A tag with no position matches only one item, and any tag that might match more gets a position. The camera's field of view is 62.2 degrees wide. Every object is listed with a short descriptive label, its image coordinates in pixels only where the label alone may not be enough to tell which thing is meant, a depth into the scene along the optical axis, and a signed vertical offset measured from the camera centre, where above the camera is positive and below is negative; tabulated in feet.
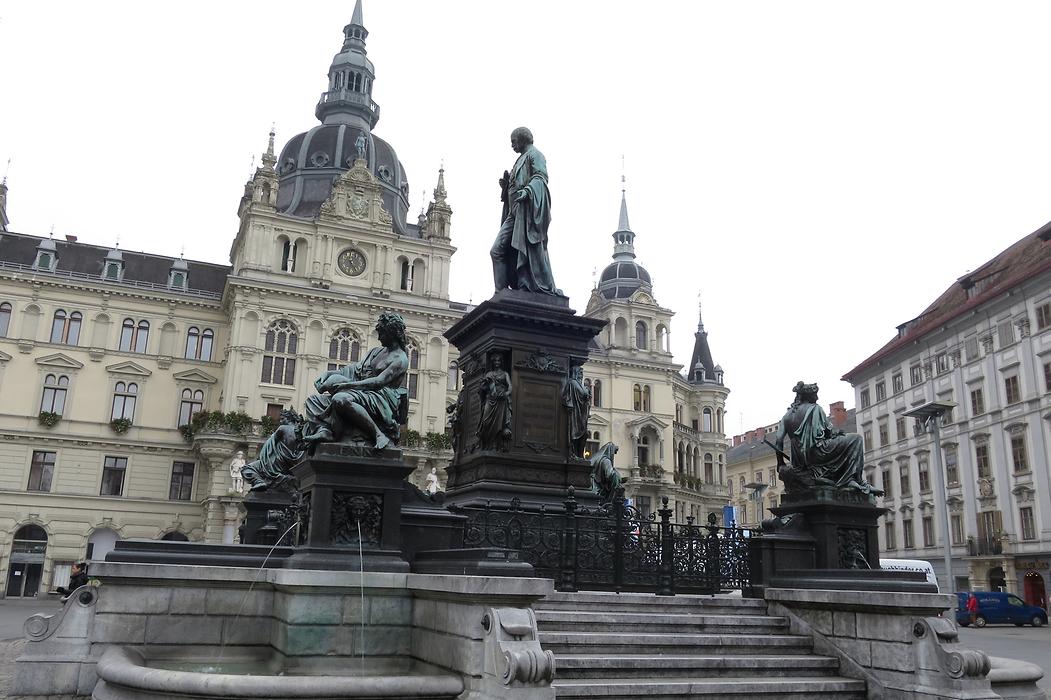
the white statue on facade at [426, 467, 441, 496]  155.91 +14.52
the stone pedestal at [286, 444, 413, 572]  26.53 +1.63
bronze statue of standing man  43.06 +16.21
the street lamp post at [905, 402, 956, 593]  96.70 +18.18
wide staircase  24.63 -2.43
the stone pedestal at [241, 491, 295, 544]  41.91 +2.52
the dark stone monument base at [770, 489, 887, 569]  33.19 +1.85
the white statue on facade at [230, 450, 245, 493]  146.61 +14.35
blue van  108.88 -3.76
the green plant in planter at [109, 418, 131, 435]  159.63 +23.30
